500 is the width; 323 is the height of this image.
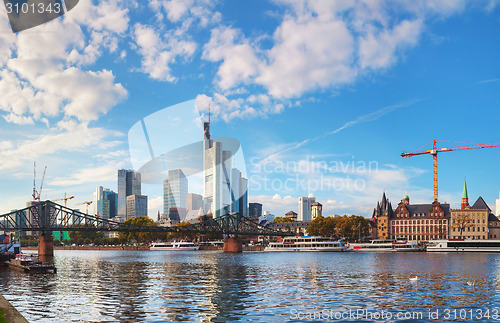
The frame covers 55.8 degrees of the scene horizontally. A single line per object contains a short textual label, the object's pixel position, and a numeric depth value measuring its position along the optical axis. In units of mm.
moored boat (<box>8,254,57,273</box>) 76875
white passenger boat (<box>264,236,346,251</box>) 177625
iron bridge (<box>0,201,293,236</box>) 164000
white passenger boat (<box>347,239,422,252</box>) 171375
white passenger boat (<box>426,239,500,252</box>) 152162
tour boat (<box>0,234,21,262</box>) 96562
